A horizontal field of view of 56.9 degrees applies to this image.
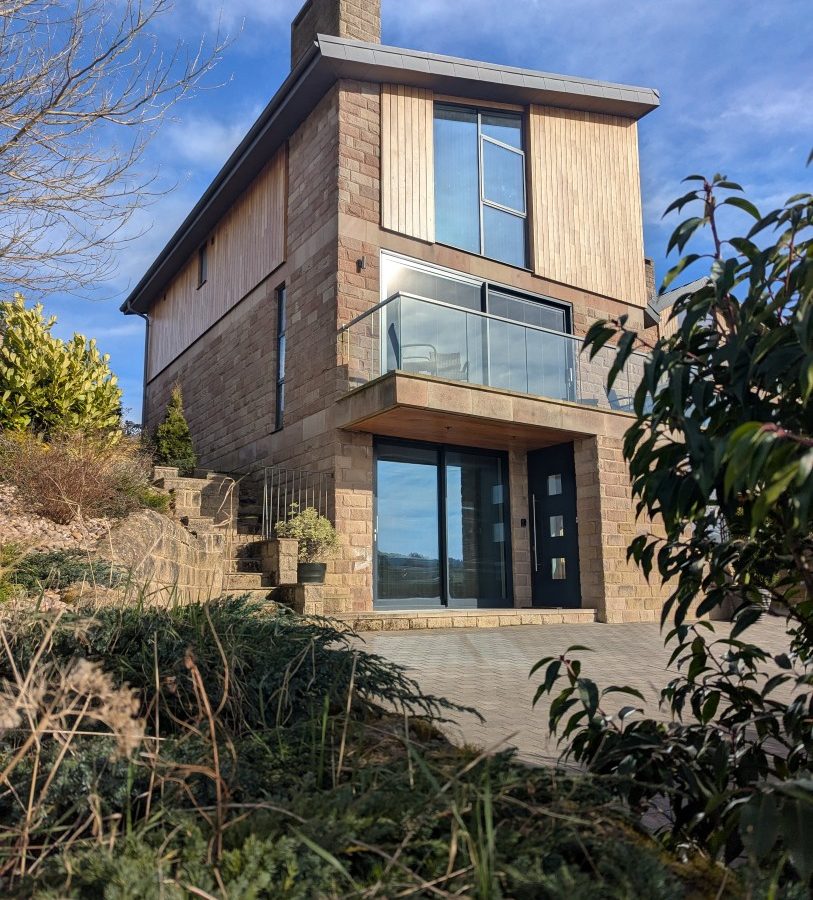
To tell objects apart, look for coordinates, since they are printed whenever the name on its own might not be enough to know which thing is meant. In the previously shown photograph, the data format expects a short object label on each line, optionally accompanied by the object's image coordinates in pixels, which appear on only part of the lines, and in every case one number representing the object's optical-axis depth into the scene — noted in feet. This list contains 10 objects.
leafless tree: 18.54
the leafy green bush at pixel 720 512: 6.60
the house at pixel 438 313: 35.42
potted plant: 32.65
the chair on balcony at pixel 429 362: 33.53
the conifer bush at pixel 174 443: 42.68
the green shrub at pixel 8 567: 17.42
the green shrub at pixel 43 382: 35.63
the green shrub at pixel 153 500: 31.94
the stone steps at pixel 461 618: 31.76
